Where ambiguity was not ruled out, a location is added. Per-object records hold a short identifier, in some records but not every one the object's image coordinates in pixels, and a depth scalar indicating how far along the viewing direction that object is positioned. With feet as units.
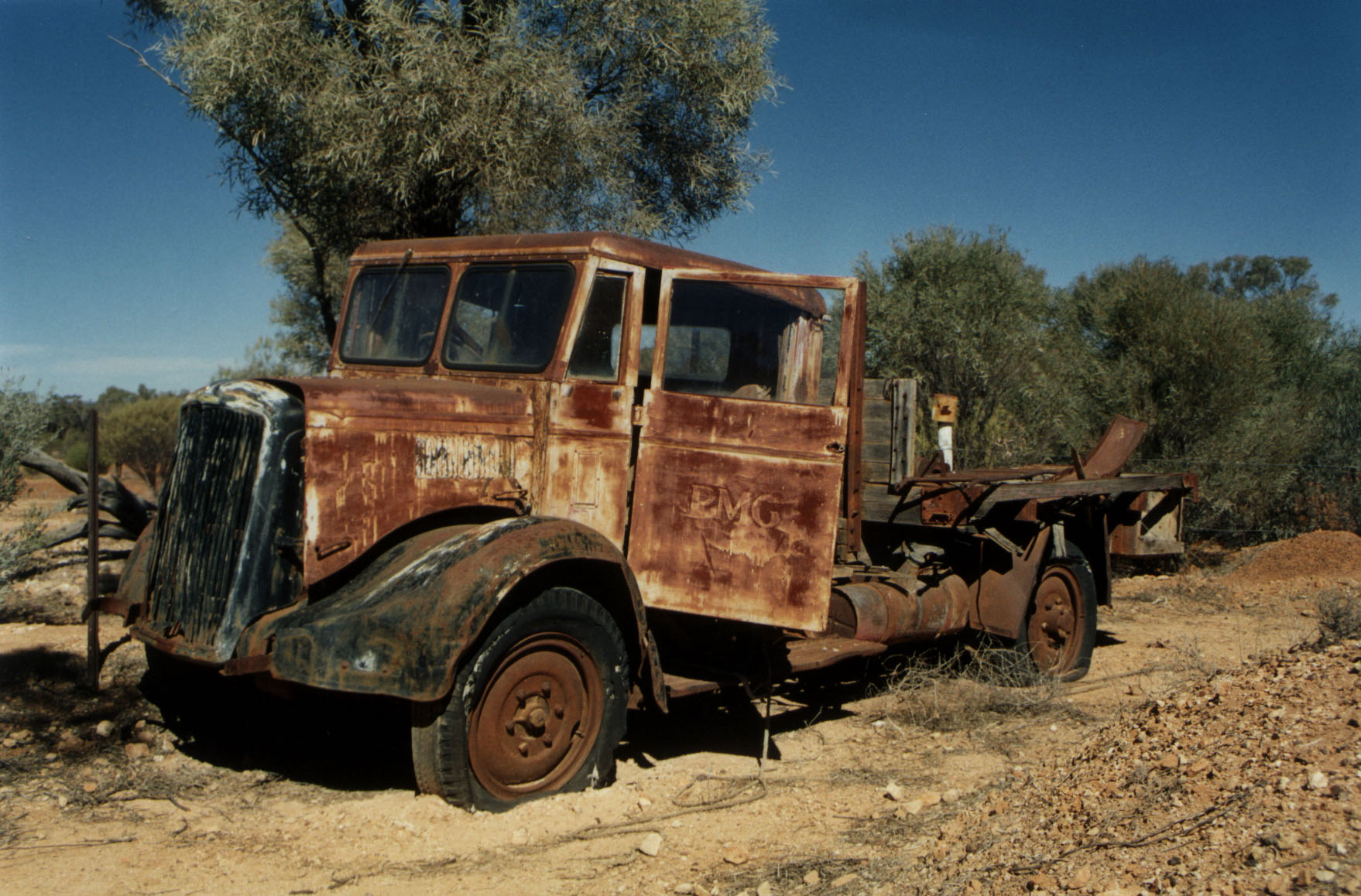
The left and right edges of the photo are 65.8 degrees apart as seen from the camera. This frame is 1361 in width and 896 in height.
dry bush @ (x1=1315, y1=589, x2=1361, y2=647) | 18.06
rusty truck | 13.05
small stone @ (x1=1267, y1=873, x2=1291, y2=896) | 8.46
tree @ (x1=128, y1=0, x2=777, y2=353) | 30.86
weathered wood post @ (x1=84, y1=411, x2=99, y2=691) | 14.32
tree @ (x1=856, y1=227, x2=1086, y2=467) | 42.96
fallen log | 27.07
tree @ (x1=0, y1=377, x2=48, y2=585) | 24.04
